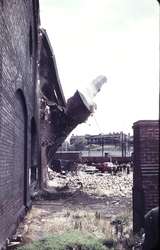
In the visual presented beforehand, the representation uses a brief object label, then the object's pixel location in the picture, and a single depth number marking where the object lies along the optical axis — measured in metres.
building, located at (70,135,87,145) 79.26
